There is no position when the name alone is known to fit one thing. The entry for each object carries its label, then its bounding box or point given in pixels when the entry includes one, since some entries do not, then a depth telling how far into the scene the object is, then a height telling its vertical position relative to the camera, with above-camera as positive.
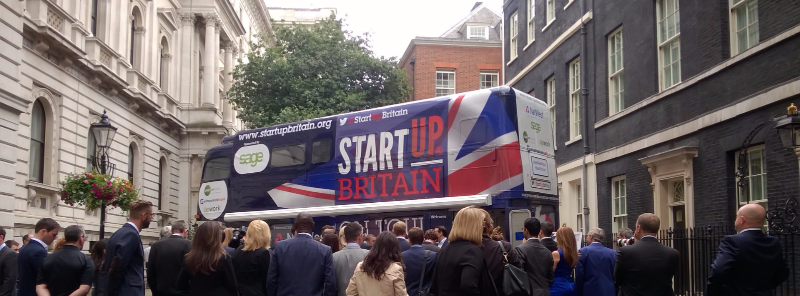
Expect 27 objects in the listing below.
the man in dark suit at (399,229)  9.25 -0.07
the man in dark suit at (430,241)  9.13 -0.21
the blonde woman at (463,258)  6.37 -0.28
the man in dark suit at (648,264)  7.41 -0.37
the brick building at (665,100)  12.67 +2.39
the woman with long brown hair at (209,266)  7.27 -0.39
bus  14.41 +1.13
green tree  34.76 +6.47
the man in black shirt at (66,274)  7.96 -0.51
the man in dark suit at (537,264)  7.55 -0.39
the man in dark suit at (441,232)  9.80 -0.12
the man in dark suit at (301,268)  8.00 -0.45
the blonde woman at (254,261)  8.50 -0.41
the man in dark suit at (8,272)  9.42 -0.58
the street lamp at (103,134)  16.19 +1.77
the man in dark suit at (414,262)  8.51 -0.41
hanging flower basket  16.73 +0.67
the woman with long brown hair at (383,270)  7.02 -0.41
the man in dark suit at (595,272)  8.88 -0.53
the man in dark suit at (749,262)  6.49 -0.31
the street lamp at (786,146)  10.49 +0.86
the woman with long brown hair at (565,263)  8.68 -0.43
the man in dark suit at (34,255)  8.77 -0.35
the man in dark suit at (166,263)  7.75 -0.39
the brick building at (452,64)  41.94 +8.29
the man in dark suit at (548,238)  8.47 -0.15
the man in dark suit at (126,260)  7.52 -0.35
